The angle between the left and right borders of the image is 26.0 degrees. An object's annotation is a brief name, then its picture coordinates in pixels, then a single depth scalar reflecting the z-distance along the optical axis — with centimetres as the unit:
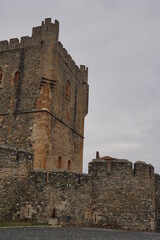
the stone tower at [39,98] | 2094
